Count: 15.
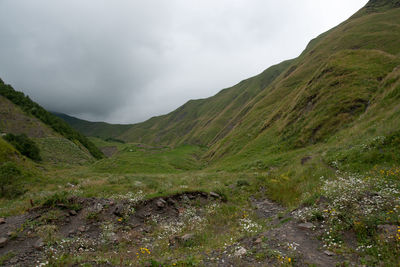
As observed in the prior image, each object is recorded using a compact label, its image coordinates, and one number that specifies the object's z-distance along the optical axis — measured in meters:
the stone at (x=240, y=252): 6.14
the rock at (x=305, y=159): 17.49
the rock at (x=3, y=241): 7.39
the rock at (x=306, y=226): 6.96
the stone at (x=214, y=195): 13.76
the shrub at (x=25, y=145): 37.99
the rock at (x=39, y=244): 7.31
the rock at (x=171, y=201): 12.39
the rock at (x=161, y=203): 11.78
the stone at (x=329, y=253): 5.41
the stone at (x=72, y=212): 10.25
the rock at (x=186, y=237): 8.23
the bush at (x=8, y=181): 15.92
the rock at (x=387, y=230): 5.20
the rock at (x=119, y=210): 10.69
